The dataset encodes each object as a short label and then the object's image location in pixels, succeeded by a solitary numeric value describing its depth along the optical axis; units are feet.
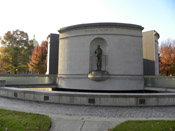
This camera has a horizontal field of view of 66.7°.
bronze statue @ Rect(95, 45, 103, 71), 44.86
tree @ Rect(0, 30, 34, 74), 100.48
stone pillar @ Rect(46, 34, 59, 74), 60.31
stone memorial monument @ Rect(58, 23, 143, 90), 44.65
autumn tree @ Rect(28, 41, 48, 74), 106.22
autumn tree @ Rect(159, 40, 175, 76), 83.20
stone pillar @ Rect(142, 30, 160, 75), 52.13
